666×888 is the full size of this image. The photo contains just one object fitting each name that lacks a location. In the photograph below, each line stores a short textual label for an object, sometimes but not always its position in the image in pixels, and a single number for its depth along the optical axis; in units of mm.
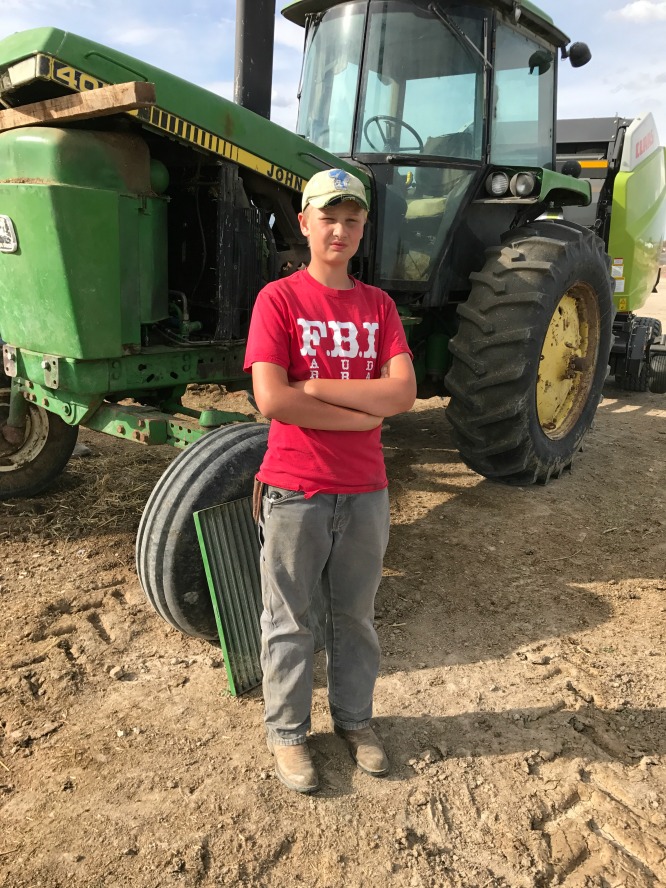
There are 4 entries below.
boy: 1970
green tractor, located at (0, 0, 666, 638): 2781
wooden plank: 2539
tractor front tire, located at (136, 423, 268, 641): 2588
